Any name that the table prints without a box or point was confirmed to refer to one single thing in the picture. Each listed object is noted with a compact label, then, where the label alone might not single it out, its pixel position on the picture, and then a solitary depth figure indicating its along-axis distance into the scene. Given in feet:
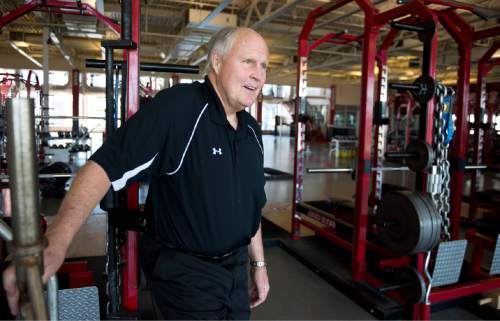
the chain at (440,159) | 6.92
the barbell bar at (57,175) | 6.83
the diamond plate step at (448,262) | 7.50
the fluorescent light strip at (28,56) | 30.97
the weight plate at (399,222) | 6.65
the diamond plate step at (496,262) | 8.78
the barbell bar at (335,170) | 8.72
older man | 3.50
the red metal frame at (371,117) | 7.40
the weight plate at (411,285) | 6.93
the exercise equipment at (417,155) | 6.89
